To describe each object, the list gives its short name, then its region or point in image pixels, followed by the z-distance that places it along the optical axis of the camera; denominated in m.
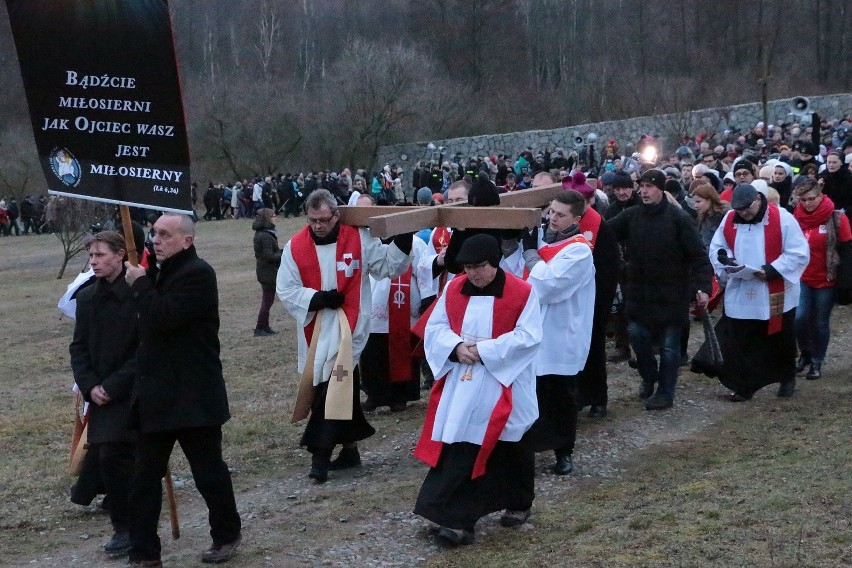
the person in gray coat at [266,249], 14.55
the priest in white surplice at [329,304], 7.98
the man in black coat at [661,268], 9.27
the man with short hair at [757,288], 9.40
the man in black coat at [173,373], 6.04
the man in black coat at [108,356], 6.39
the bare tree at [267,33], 60.12
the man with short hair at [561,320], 7.87
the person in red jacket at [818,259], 10.41
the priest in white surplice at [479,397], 6.45
